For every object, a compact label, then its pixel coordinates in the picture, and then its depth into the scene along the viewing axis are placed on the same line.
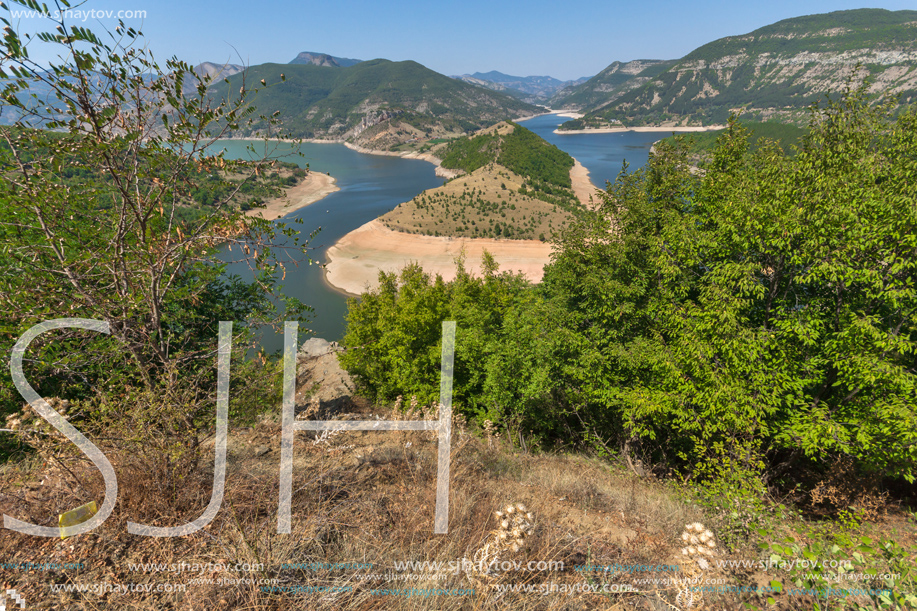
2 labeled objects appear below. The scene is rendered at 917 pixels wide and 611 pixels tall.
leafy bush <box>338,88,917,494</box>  6.50
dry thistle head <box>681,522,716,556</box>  3.13
